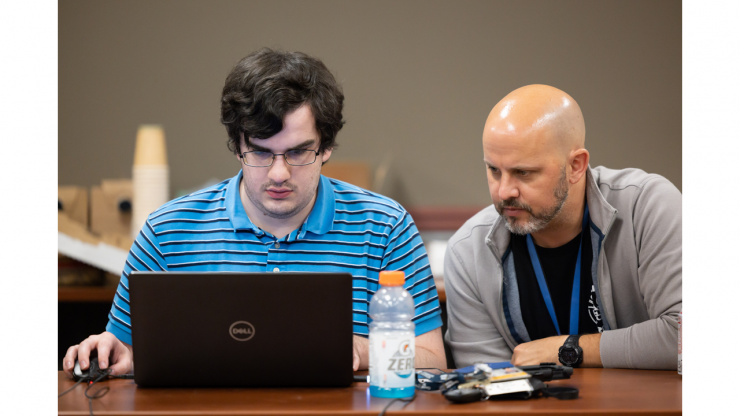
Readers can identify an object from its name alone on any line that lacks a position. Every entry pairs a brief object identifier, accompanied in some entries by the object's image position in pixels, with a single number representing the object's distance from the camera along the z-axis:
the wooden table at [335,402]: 3.61
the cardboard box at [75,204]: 6.59
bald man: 4.20
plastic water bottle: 3.66
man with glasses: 4.14
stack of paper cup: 6.39
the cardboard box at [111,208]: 6.51
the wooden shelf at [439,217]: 7.01
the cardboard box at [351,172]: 6.50
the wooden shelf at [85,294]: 6.25
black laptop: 3.70
